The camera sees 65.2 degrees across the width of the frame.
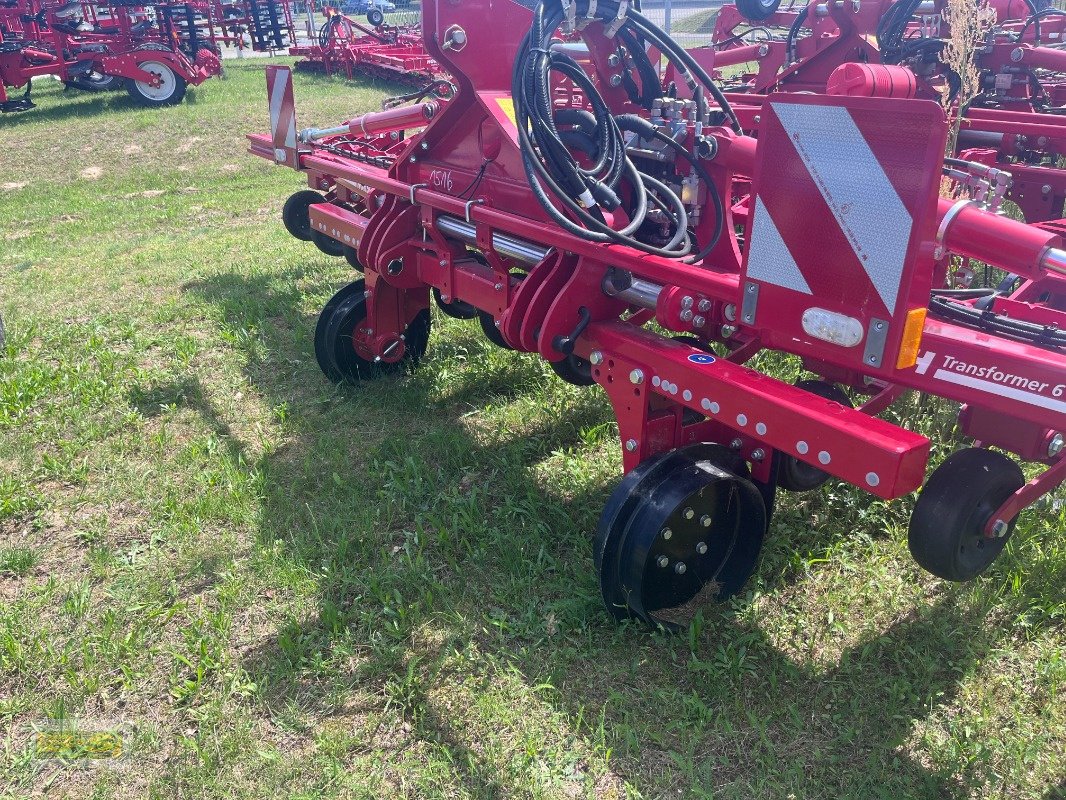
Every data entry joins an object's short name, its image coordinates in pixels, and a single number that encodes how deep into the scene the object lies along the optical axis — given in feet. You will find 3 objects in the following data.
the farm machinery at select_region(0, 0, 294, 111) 48.52
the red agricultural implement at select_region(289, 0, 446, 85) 57.41
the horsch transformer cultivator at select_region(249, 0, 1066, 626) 6.51
